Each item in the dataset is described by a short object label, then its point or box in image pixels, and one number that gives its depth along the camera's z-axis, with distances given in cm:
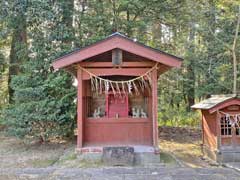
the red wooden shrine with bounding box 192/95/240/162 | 679
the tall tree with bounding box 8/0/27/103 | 959
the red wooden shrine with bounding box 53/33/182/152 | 689
